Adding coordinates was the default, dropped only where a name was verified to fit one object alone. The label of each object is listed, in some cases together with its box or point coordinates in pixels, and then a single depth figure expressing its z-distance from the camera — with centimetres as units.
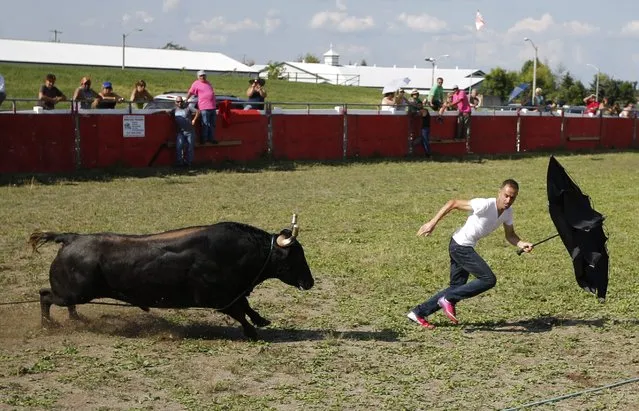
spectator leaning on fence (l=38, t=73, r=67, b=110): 1958
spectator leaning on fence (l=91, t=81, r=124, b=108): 2048
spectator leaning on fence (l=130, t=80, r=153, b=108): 2158
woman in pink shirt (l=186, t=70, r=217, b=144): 2104
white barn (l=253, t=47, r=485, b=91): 10475
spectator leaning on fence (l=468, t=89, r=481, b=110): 3084
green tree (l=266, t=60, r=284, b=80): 9550
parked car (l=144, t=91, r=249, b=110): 2162
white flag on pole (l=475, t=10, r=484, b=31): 3994
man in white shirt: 843
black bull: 778
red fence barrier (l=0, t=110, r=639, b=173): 1905
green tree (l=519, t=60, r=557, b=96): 10717
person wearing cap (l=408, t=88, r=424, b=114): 2558
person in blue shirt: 2072
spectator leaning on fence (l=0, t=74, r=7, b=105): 1802
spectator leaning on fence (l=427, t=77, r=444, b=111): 2645
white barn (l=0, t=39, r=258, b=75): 8362
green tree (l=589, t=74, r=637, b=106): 8081
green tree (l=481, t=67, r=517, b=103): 9444
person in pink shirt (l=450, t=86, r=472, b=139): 2691
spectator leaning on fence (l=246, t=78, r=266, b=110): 2336
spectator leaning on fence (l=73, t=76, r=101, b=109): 2003
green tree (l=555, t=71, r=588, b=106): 8225
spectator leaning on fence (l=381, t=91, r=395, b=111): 2568
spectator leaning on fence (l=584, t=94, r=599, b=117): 3244
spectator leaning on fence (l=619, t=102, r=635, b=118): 3400
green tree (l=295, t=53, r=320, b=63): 14764
